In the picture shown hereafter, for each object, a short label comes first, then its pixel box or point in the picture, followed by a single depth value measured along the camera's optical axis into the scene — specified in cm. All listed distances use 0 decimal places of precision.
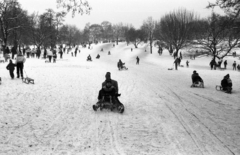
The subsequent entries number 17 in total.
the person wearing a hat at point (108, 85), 890
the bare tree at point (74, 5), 682
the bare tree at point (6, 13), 3027
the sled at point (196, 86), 1570
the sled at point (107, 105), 873
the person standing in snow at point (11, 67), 1419
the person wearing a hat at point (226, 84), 1415
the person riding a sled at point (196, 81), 1568
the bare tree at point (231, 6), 913
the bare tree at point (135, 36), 8206
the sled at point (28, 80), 1341
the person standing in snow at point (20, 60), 1438
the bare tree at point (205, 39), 3709
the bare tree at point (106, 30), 12898
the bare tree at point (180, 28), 4512
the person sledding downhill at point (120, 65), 2573
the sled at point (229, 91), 1382
